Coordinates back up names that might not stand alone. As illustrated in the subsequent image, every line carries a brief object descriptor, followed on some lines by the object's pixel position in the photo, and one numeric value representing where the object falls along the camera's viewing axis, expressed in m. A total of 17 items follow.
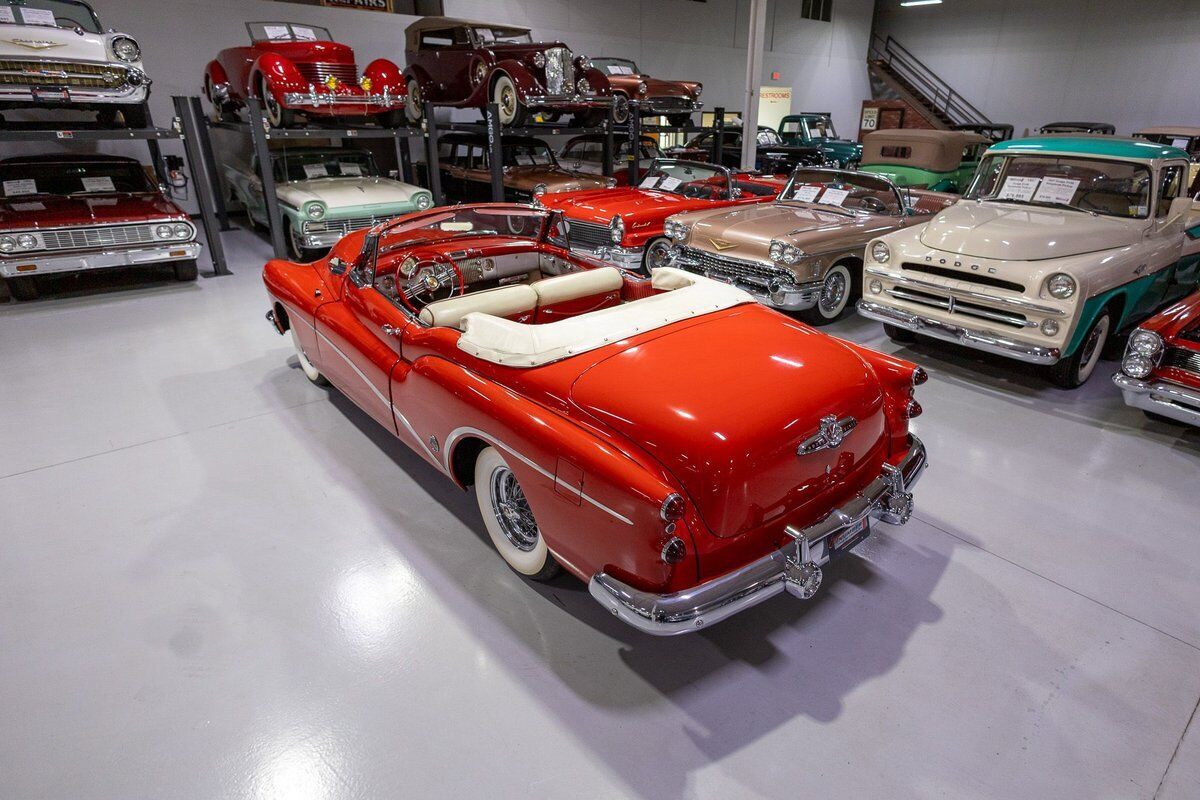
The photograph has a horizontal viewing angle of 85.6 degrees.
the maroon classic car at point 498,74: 8.79
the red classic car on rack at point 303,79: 7.54
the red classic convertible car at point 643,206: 6.65
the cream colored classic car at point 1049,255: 4.24
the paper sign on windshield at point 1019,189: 5.16
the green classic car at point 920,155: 9.80
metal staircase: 19.40
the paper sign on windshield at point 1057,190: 4.99
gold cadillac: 5.41
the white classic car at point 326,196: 7.24
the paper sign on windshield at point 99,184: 6.77
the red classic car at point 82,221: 5.98
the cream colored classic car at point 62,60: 6.18
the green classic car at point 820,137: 13.02
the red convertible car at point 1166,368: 3.58
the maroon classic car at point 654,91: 10.77
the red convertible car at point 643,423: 2.02
